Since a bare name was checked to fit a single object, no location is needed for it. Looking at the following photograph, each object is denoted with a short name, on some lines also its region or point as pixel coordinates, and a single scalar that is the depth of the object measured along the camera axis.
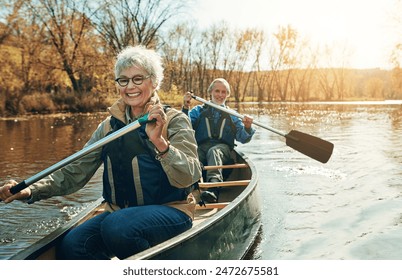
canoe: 1.86
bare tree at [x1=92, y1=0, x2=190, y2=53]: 17.36
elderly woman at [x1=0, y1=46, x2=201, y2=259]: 1.77
